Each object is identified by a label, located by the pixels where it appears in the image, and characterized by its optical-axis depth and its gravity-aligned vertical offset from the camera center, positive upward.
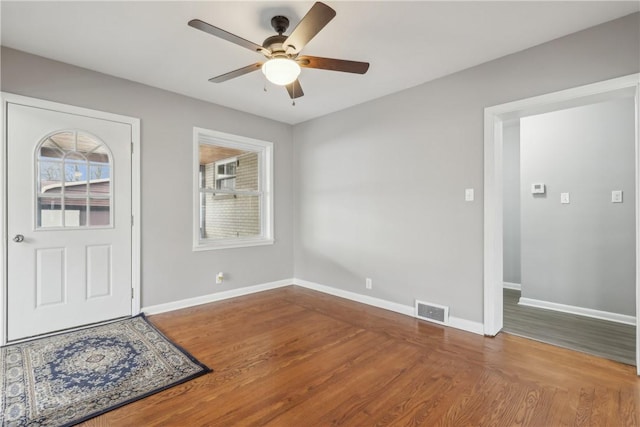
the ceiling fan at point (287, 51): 1.75 +1.07
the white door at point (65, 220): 2.63 -0.04
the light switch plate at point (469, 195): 2.93 +0.18
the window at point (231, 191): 3.88 +0.33
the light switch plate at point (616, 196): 3.17 +0.18
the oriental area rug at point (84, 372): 1.76 -1.09
